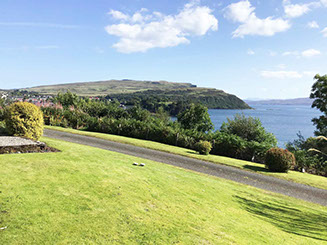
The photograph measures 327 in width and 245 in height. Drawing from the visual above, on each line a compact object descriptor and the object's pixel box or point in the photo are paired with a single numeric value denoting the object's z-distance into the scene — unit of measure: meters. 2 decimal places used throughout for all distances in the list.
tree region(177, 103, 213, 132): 36.50
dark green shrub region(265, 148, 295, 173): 16.33
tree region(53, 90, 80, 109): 41.44
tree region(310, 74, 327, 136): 28.52
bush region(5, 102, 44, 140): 11.98
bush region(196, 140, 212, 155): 19.40
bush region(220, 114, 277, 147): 30.10
